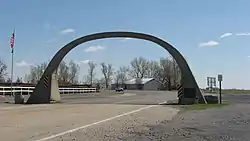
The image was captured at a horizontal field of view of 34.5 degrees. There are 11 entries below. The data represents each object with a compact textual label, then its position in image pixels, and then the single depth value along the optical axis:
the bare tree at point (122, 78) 173.38
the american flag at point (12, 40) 39.33
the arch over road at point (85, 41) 35.62
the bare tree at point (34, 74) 128.38
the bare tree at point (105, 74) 163.38
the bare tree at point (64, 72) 130.38
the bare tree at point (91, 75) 155.25
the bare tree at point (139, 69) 165.25
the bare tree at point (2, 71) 105.95
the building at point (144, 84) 159.12
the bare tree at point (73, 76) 140.74
